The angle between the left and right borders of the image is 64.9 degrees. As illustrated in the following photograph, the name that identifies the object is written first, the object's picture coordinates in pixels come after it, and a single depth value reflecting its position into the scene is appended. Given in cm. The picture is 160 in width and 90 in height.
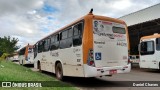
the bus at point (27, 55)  1542
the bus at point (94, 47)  526
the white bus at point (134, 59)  1107
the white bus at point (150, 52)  901
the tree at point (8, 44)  3532
